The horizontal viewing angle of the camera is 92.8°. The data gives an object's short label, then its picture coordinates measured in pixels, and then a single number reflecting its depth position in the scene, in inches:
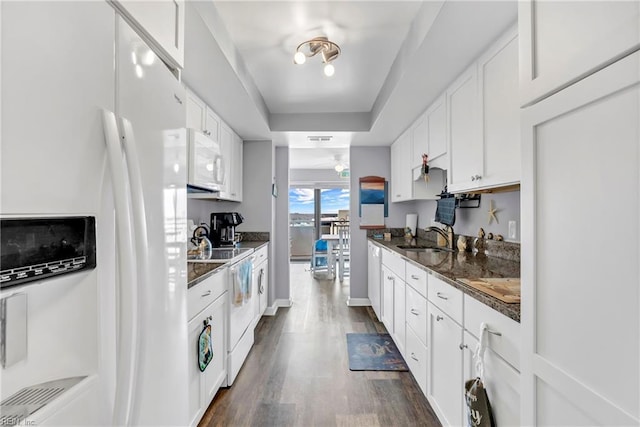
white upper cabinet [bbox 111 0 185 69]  31.5
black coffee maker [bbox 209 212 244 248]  127.0
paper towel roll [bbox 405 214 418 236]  154.7
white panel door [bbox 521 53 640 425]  22.1
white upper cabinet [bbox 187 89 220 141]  88.7
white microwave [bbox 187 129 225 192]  80.2
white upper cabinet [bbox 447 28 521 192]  58.9
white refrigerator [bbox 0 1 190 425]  20.1
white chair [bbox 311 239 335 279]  247.3
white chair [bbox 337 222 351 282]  227.7
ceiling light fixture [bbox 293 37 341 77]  80.8
